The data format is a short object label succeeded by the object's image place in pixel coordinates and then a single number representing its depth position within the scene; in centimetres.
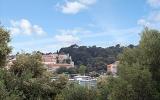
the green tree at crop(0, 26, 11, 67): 2531
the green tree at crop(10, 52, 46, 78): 3078
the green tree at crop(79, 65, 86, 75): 9504
